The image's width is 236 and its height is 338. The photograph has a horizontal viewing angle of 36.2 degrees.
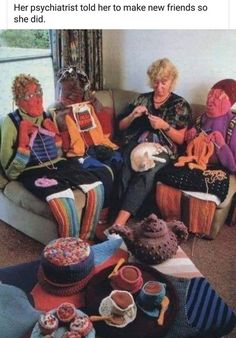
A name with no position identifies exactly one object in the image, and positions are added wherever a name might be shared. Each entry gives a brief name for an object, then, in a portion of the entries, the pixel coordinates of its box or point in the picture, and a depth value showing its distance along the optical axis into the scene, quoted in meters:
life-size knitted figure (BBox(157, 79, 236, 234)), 1.56
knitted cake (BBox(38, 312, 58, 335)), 0.83
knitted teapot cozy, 1.07
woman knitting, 1.66
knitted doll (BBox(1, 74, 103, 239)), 1.49
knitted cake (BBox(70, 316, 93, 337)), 0.83
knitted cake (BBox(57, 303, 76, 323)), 0.85
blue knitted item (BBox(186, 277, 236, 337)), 0.89
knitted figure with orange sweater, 1.70
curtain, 1.99
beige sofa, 1.48
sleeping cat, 1.67
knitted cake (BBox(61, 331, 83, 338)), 0.81
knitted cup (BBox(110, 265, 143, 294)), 0.96
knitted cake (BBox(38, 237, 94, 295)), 0.98
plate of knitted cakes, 0.83
